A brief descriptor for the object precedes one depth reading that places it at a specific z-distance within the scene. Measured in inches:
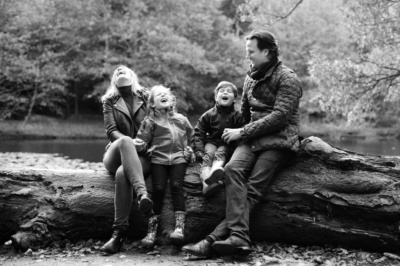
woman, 193.5
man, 187.0
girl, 203.0
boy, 213.0
